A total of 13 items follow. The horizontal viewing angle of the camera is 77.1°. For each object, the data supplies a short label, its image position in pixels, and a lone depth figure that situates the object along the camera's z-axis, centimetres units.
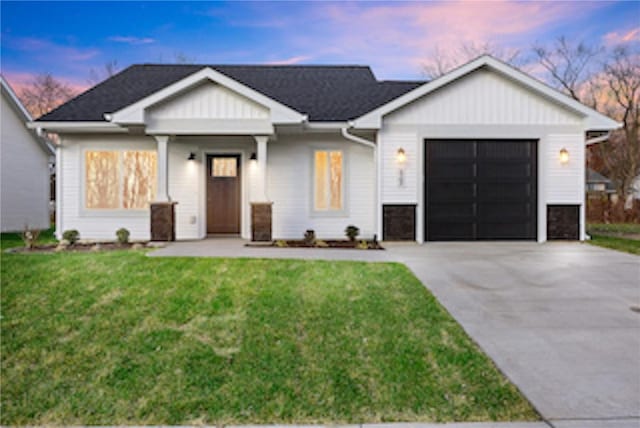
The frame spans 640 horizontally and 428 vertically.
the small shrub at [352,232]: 1007
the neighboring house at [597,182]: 3173
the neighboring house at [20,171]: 1404
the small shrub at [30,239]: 864
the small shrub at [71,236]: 904
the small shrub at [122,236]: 916
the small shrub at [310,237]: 965
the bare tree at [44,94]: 2409
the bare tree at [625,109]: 2602
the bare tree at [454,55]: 2474
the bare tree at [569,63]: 2627
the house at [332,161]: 955
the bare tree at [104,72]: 2409
